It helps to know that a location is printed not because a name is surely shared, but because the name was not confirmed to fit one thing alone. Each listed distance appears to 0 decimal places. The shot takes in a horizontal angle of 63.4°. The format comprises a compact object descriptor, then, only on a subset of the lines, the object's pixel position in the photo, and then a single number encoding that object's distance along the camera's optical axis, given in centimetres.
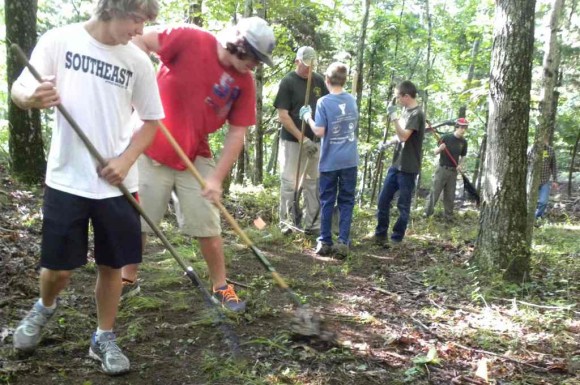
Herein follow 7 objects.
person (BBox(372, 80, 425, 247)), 665
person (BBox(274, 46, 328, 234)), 665
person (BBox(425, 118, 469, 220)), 1090
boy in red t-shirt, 334
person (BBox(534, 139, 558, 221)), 1132
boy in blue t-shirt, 604
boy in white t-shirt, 249
